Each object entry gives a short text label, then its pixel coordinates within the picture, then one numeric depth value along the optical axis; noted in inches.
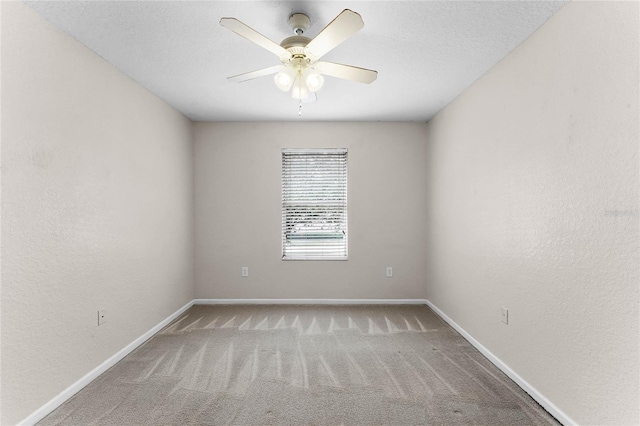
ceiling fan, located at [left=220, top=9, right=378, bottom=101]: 68.4
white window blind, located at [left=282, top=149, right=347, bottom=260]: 178.9
